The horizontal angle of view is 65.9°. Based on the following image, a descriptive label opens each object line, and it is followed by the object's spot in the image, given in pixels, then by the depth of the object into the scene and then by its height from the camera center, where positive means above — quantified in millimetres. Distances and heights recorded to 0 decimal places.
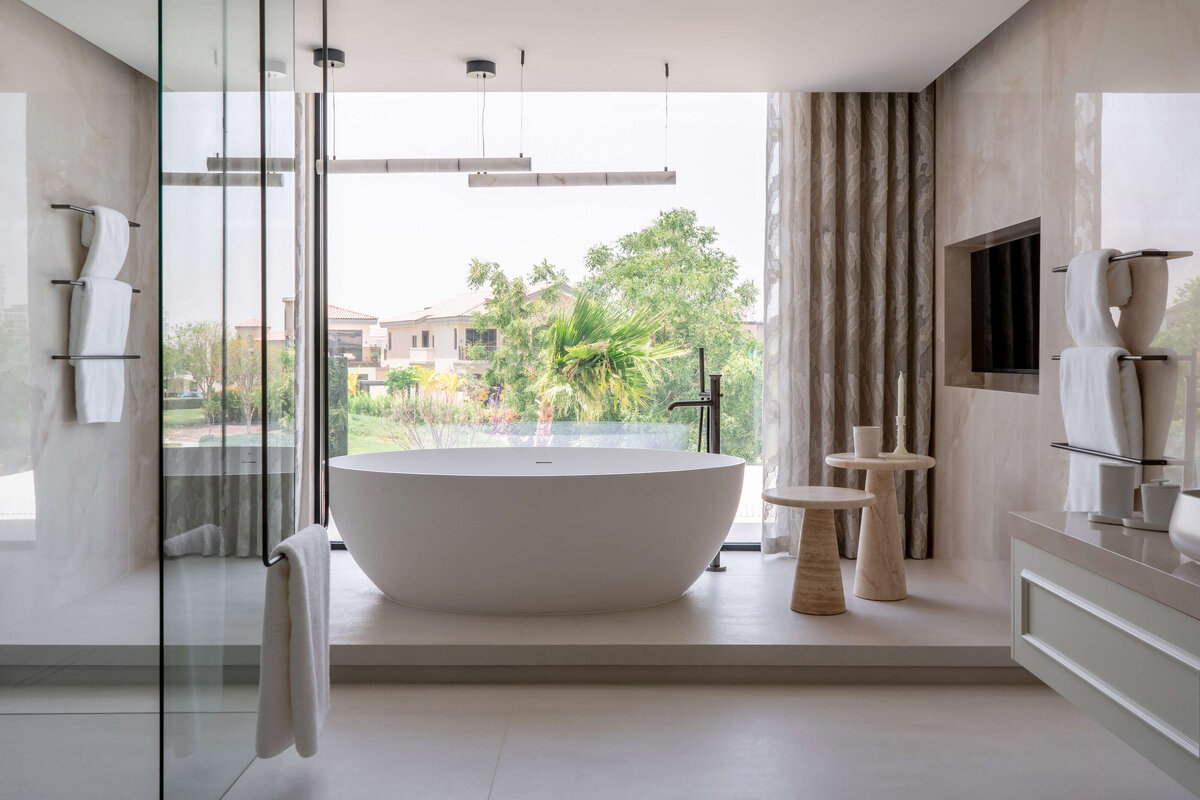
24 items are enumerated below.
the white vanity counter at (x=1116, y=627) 1562 -458
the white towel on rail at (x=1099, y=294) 2842 +305
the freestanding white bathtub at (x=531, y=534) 3463 -553
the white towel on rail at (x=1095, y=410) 2736 -55
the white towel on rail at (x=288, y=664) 2303 -691
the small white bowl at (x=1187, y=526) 1613 -237
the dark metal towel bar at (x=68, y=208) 3467 +688
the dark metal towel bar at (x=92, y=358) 3545 +116
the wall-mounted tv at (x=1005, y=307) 3807 +374
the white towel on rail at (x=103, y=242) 3598 +577
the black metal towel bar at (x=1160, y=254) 2648 +404
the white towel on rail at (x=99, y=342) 3551 +181
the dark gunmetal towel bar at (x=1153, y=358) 2691 +101
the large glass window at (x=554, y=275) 4953 +625
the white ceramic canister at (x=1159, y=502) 2025 -239
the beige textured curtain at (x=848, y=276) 4660 +580
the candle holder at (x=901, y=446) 4086 -245
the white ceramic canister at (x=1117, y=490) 2141 -228
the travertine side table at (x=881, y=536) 3891 -625
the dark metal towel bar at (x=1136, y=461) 2684 -199
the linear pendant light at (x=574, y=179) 4328 +990
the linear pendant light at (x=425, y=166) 4266 +1052
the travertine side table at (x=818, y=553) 3652 -652
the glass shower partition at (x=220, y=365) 1987 +57
